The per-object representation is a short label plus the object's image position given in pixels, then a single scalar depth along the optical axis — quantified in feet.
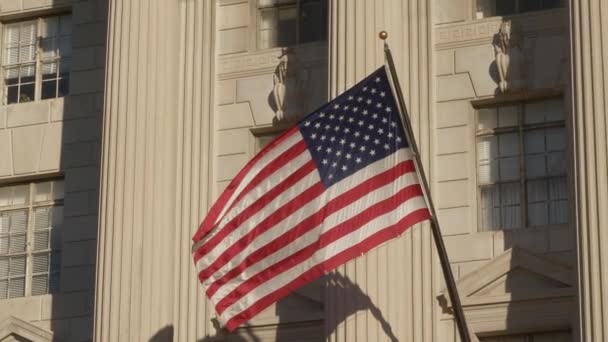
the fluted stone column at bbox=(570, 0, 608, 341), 91.50
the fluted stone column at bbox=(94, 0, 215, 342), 102.27
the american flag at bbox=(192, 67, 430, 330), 88.69
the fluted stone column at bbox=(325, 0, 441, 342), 96.37
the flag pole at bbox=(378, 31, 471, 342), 87.20
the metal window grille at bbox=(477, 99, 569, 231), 98.58
